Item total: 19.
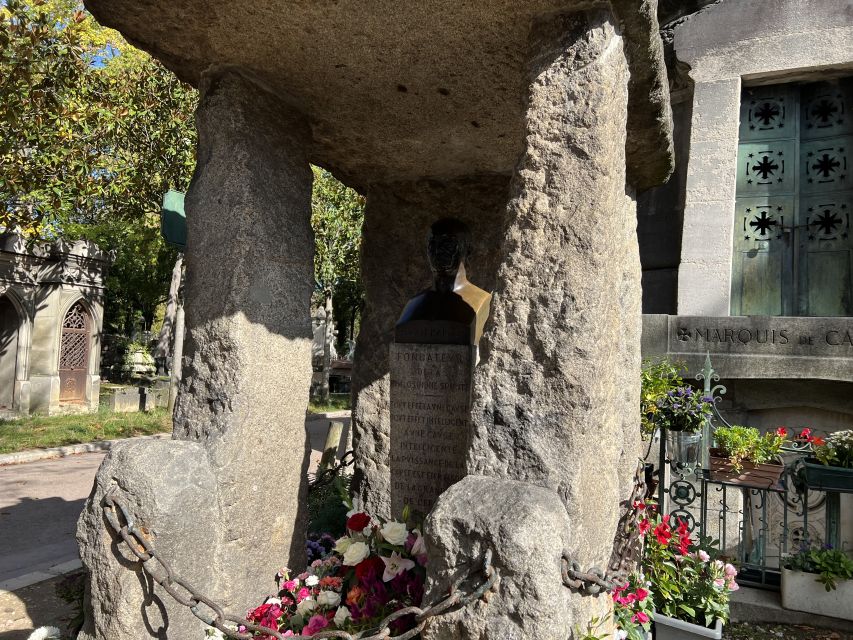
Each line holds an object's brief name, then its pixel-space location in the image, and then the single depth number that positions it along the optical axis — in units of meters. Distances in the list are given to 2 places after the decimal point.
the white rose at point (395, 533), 2.98
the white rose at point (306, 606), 2.79
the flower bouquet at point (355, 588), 2.67
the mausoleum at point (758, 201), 6.68
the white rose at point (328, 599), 2.78
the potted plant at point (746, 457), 4.75
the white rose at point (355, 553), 2.97
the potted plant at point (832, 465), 4.11
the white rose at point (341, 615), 2.64
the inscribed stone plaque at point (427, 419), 3.56
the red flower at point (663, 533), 3.56
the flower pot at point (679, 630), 3.12
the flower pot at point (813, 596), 4.07
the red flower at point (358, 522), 3.27
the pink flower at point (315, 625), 2.61
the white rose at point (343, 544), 3.14
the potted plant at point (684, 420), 4.78
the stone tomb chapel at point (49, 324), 12.84
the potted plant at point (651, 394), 4.95
